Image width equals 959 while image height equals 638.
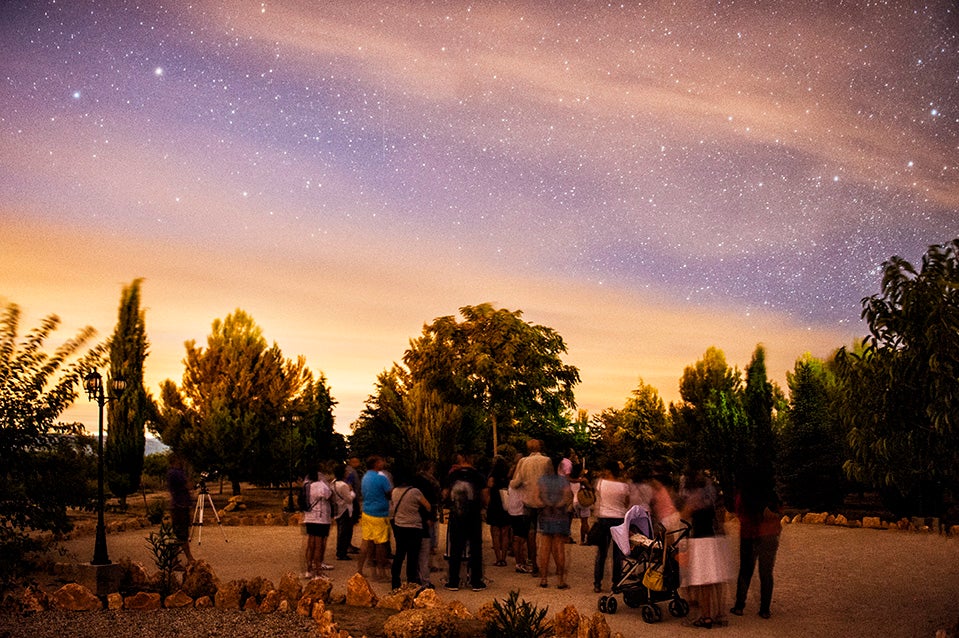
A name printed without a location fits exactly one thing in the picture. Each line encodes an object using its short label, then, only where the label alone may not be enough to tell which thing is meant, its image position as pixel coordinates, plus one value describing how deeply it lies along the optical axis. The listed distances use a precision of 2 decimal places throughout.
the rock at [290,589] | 11.28
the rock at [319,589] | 11.08
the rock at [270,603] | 10.96
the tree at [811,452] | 29.70
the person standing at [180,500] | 14.60
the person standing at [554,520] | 12.42
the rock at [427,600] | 10.23
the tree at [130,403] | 31.67
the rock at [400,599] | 10.90
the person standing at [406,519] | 12.02
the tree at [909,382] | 8.81
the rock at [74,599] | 11.09
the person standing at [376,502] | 13.28
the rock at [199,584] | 11.60
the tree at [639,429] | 51.47
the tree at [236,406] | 32.00
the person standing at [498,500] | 14.62
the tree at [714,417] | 38.59
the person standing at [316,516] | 13.38
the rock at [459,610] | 9.71
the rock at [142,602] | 11.11
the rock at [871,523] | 22.81
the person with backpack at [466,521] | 12.70
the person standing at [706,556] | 10.05
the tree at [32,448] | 6.96
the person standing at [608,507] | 12.38
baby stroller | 10.48
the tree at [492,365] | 41.12
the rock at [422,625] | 8.95
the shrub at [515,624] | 8.35
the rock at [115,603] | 11.16
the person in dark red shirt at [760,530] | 10.66
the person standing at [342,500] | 15.23
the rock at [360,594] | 11.20
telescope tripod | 19.60
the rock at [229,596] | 11.16
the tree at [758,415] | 38.66
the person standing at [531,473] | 12.77
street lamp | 13.08
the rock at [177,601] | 11.21
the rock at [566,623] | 9.39
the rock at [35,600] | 10.87
